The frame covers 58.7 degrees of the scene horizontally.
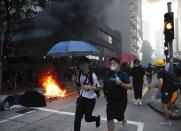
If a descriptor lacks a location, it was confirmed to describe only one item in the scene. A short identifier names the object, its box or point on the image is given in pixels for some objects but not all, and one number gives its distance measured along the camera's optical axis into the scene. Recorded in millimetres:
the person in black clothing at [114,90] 2885
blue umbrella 5557
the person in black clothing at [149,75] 9784
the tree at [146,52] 54067
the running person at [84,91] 2970
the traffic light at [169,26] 5049
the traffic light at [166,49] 7423
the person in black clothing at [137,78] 5724
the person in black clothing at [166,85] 3830
